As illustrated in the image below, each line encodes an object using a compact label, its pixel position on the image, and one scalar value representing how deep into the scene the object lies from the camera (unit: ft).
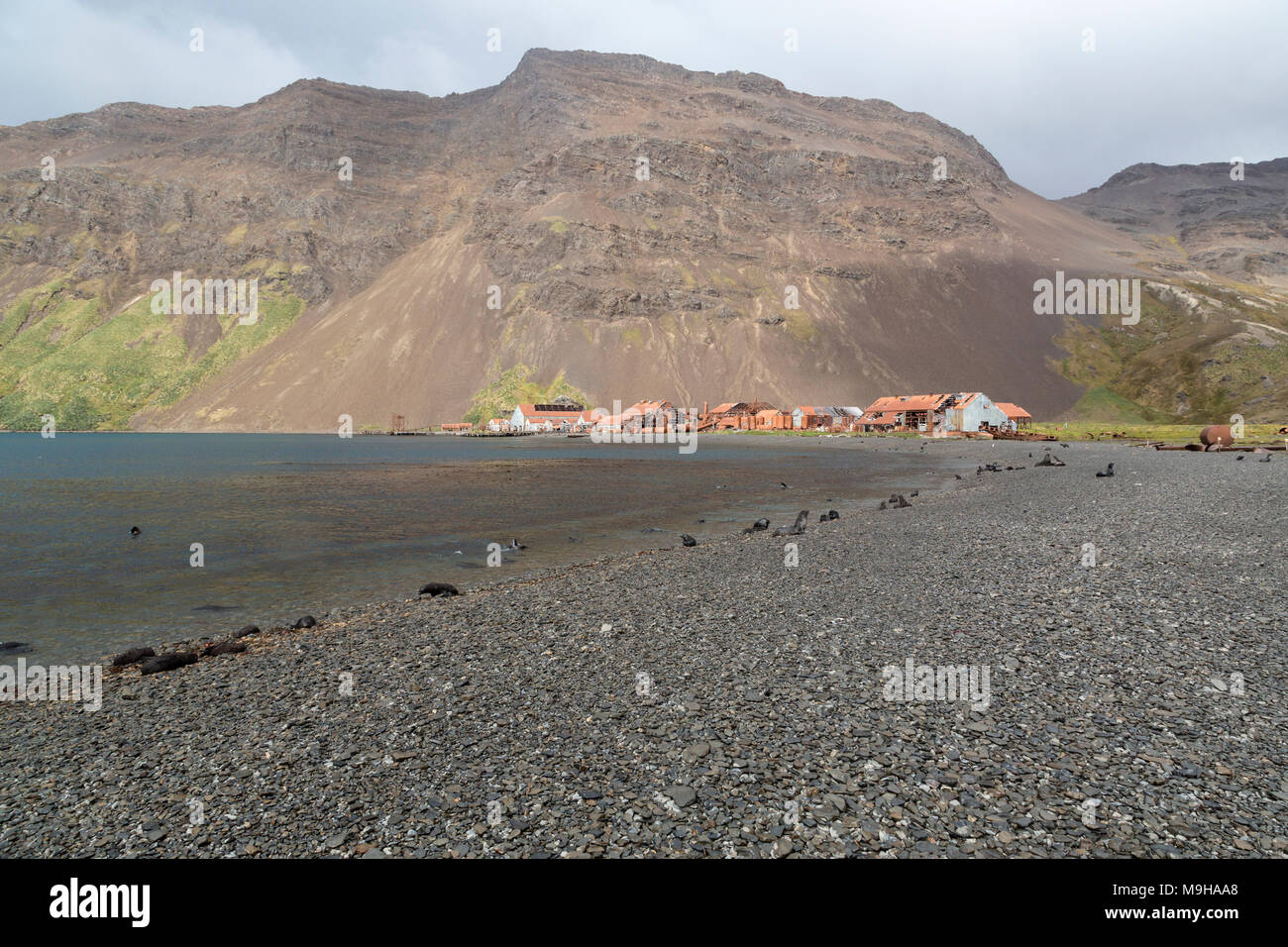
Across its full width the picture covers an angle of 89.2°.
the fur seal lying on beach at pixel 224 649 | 41.04
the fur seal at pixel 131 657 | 39.57
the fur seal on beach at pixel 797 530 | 82.21
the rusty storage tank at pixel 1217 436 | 202.65
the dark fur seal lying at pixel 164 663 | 37.50
